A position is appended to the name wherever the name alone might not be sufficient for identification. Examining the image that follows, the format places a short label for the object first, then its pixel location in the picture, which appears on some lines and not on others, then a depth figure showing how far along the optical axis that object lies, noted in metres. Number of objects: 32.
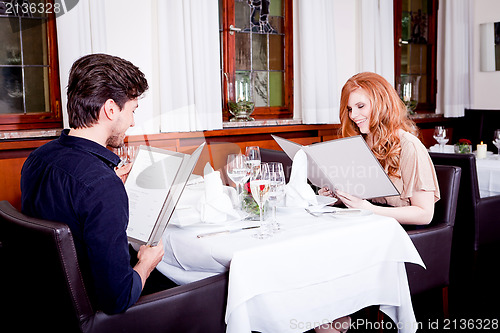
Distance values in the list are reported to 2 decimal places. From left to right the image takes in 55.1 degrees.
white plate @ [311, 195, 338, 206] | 1.86
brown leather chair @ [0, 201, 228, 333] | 1.20
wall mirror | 6.00
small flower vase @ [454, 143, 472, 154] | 3.63
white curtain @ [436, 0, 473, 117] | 5.93
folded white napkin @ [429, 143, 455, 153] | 4.09
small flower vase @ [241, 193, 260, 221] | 1.77
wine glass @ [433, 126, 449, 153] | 3.97
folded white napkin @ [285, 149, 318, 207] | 1.86
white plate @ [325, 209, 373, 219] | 1.71
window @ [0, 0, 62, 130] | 3.26
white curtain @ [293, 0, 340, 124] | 4.53
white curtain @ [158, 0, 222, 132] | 3.70
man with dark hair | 1.21
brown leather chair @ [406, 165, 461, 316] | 1.98
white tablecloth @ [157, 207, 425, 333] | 1.41
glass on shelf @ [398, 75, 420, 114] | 5.57
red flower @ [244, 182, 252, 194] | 1.91
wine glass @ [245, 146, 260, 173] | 2.12
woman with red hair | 1.97
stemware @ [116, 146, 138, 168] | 2.70
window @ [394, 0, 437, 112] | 5.70
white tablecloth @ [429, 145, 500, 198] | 3.36
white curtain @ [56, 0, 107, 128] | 3.18
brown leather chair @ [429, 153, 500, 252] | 2.97
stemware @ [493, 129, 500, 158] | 3.70
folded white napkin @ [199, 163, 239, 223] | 1.68
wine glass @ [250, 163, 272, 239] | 1.52
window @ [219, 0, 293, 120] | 4.33
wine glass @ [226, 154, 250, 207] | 1.91
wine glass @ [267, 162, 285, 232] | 1.53
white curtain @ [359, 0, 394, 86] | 5.07
